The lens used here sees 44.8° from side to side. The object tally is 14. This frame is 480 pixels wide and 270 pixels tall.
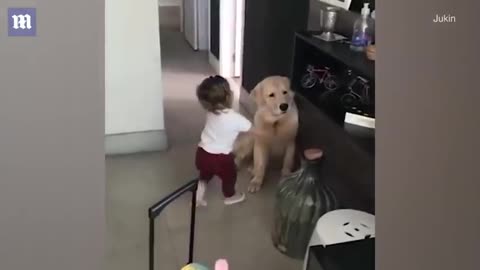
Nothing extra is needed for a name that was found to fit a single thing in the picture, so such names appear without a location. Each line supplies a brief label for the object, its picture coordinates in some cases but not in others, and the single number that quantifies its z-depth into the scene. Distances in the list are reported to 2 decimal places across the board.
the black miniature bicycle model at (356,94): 2.58
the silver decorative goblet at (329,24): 2.81
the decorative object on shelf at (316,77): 2.95
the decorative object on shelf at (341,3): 2.73
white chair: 1.91
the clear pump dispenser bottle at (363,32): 2.52
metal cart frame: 1.49
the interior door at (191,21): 5.82
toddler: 2.69
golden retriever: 2.86
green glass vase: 2.28
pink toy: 1.46
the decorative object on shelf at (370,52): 2.32
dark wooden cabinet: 2.47
